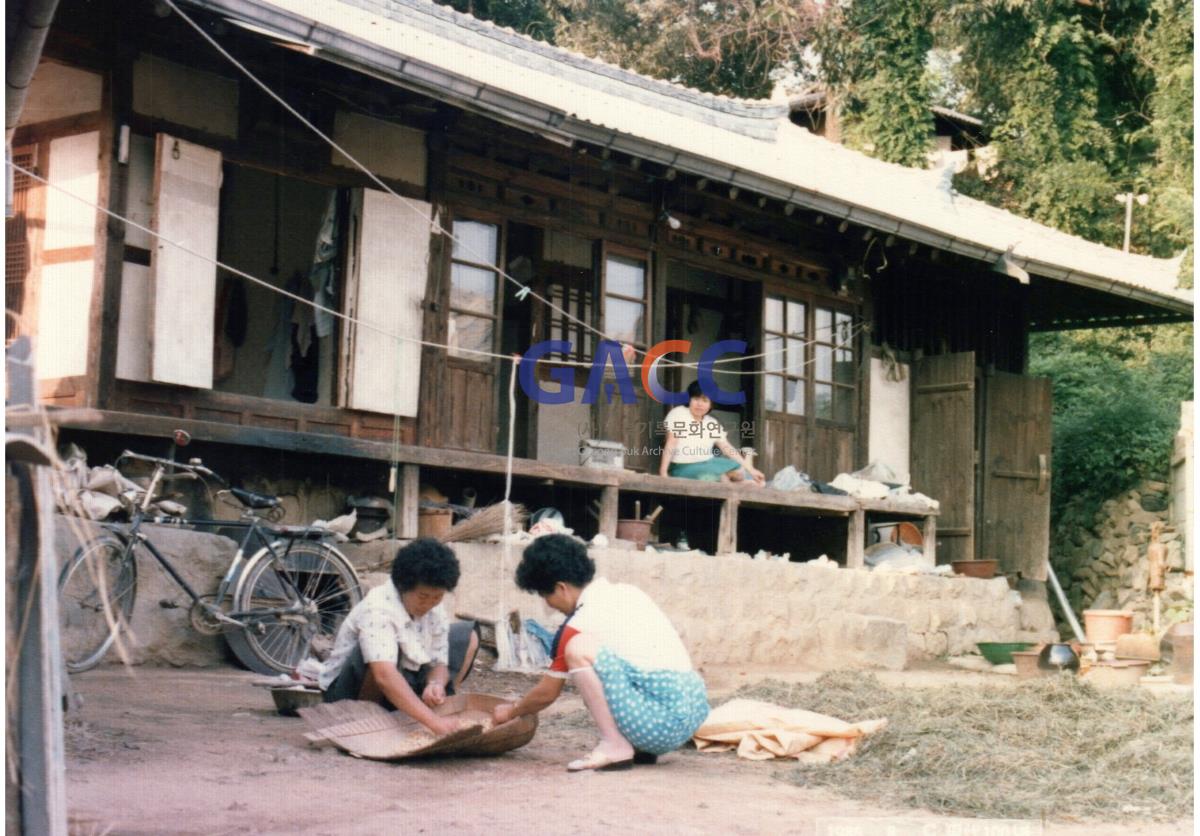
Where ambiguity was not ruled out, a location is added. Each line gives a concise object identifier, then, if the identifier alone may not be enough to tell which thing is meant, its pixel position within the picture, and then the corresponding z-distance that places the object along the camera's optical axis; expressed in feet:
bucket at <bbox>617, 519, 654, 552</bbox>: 32.53
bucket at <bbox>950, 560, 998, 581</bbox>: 41.45
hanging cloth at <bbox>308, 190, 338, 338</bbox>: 29.43
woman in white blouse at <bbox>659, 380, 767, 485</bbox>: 34.58
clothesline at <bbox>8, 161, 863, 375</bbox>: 23.92
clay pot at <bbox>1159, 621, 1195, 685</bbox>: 27.48
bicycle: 21.95
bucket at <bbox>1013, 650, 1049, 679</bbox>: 29.94
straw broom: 27.91
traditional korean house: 25.82
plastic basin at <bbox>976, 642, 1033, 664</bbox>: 34.06
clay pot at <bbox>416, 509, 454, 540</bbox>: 28.81
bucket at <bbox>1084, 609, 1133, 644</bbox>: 30.30
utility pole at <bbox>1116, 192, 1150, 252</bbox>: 62.09
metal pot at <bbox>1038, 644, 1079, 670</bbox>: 29.45
